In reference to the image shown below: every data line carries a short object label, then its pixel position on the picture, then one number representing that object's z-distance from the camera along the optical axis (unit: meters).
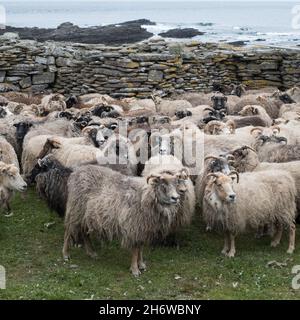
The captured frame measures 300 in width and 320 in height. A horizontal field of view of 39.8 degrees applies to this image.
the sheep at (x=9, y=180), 7.90
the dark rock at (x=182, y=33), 48.15
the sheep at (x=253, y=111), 12.51
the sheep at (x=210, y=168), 7.88
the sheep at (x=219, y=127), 10.21
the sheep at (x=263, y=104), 13.92
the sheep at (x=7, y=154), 9.22
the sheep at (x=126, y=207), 6.76
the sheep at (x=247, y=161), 8.40
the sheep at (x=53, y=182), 7.85
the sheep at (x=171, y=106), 13.80
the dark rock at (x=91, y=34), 31.35
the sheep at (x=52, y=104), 13.24
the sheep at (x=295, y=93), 15.38
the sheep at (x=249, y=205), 7.31
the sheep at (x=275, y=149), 8.83
